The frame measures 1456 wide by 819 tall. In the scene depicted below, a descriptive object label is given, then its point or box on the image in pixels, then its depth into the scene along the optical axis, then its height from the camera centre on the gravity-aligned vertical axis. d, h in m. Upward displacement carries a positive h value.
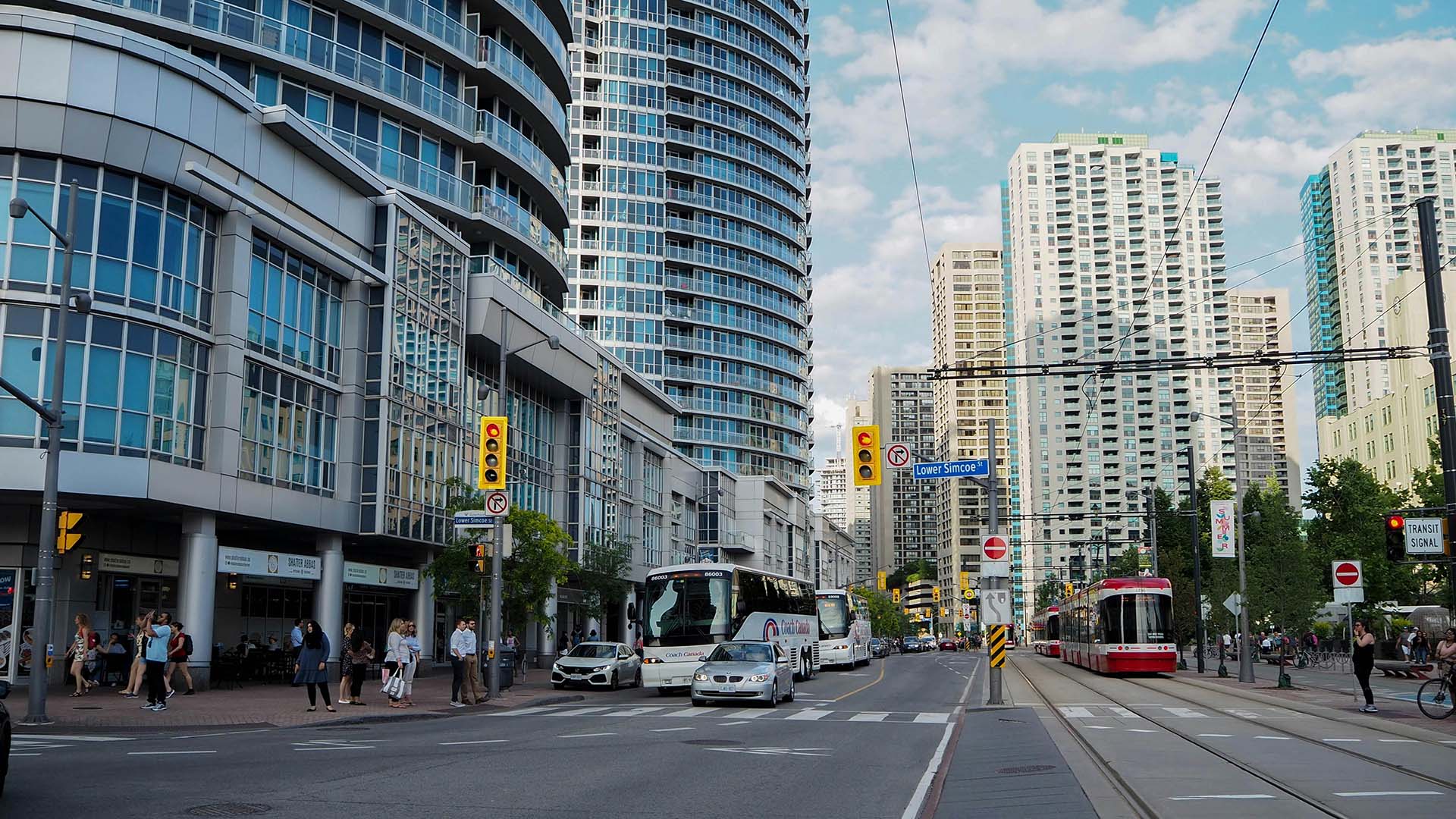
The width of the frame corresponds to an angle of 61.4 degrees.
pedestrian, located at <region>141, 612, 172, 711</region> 23.45 -1.64
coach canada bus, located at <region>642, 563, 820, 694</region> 33.34 -0.99
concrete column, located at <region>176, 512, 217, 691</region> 29.62 -0.19
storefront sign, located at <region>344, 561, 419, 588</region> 37.59 +0.09
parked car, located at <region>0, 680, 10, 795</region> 10.80 -1.45
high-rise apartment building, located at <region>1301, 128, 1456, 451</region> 179.75 +56.14
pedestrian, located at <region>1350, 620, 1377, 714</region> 24.61 -1.50
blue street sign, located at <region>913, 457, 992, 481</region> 27.78 +2.58
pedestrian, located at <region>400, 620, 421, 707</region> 26.86 -1.59
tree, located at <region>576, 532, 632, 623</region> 47.28 +0.08
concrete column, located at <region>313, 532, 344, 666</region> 35.81 -0.43
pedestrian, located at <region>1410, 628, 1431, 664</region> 41.97 -2.14
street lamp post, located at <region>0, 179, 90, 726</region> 20.72 +1.46
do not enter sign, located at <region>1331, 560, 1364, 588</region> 29.39 +0.27
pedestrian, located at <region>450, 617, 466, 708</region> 26.98 -1.80
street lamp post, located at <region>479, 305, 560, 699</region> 28.64 -1.20
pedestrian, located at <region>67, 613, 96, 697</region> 26.30 -1.62
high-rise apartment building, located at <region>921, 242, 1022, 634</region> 190.75 +16.10
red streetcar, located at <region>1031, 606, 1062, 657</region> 72.47 -3.40
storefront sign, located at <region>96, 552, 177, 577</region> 30.89 +0.31
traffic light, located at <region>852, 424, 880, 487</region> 26.84 +2.73
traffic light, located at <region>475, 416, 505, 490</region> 30.56 +3.03
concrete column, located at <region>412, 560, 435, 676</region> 42.03 -1.34
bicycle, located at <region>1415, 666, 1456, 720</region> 22.48 -2.09
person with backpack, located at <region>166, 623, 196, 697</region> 26.25 -1.51
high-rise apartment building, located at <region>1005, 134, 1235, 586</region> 166.00 +37.79
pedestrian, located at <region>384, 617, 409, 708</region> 26.12 -1.60
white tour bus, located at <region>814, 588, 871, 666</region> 55.81 -2.22
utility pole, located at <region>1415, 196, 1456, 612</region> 22.17 +4.64
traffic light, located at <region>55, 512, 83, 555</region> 22.25 +0.79
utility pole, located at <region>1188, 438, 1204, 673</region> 44.73 +0.41
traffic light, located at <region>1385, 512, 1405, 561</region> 23.16 +0.92
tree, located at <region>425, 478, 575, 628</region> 35.12 +0.32
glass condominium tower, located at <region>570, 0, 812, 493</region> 97.38 +30.67
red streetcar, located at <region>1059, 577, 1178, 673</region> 40.56 -1.38
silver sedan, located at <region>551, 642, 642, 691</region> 35.16 -2.49
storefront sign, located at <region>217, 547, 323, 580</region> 31.33 +0.37
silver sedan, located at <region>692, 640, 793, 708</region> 26.86 -2.09
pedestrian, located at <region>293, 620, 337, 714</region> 24.28 -1.68
